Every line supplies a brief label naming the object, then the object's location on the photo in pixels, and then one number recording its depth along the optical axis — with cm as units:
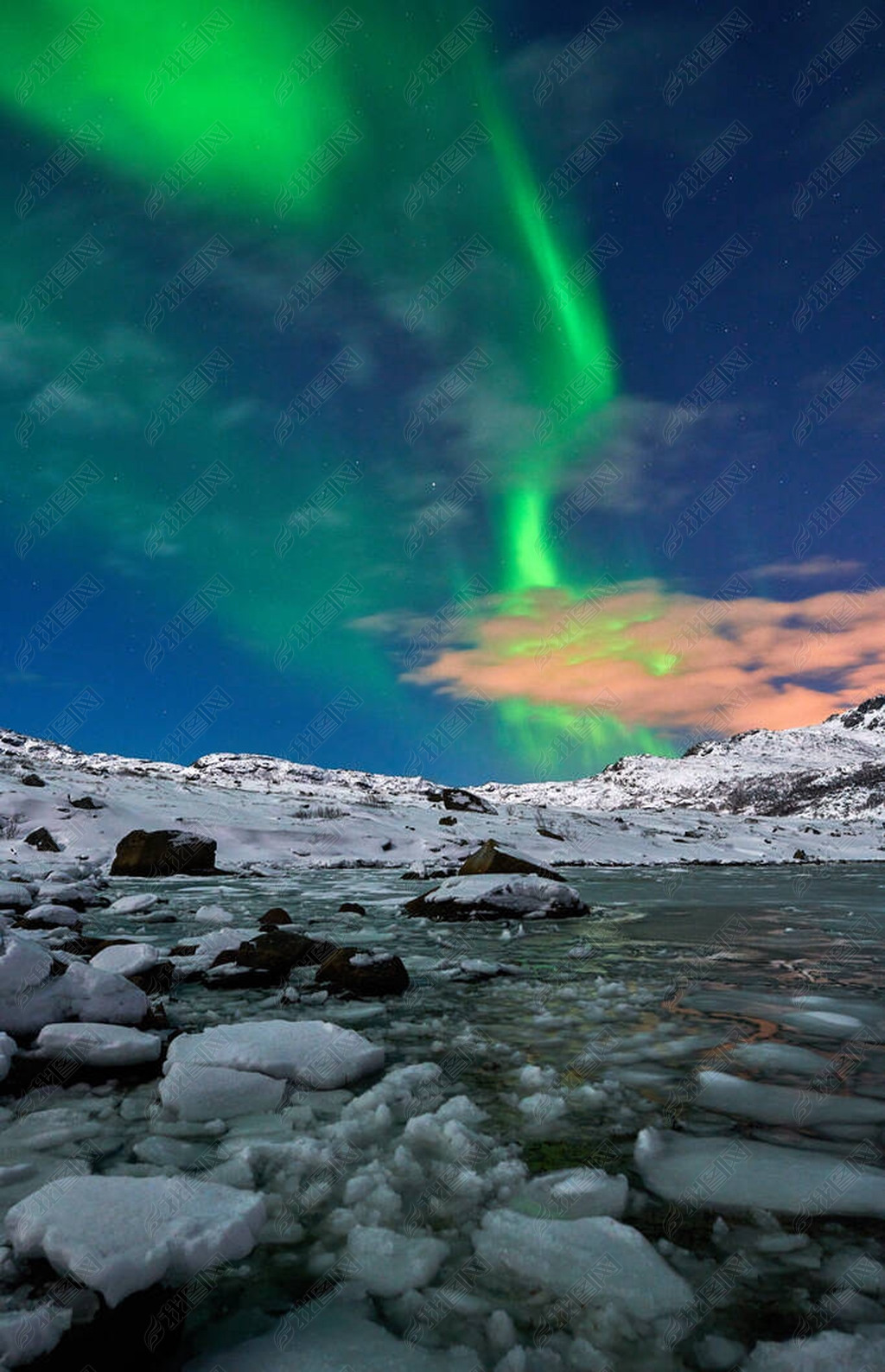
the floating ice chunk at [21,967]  468
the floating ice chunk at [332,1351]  190
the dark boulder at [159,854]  1914
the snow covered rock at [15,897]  1046
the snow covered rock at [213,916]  1030
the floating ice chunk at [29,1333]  182
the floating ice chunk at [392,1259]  224
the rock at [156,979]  596
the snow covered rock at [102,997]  475
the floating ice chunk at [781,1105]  344
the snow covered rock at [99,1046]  410
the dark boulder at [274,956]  638
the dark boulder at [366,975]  604
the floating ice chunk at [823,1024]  488
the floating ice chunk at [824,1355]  186
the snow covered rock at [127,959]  602
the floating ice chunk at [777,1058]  412
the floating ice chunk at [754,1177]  268
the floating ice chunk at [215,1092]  351
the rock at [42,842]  2097
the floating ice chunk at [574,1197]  262
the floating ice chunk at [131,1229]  210
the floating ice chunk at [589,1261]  214
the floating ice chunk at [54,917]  911
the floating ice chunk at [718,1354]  187
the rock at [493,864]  1666
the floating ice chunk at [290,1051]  390
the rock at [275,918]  937
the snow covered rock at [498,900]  1126
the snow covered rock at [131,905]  1145
